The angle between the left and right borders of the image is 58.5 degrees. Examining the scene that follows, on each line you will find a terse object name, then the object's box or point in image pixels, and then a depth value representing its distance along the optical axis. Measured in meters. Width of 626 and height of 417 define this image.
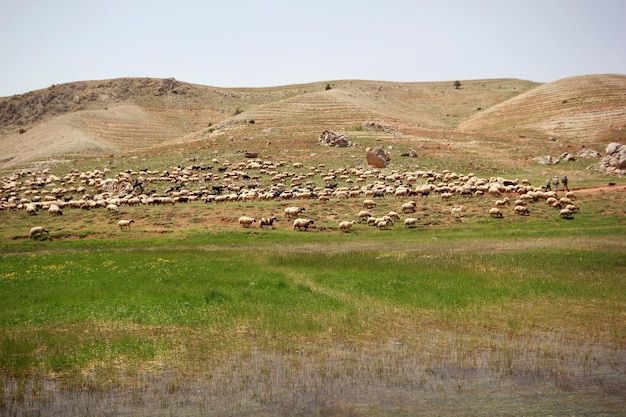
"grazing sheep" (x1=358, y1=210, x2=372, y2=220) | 41.96
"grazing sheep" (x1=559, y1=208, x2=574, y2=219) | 40.24
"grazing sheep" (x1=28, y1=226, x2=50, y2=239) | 38.84
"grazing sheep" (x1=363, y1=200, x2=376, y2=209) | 44.72
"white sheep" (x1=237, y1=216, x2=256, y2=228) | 40.47
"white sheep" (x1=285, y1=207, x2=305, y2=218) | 42.38
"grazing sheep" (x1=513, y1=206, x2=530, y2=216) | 41.41
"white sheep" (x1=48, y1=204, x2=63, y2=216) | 46.16
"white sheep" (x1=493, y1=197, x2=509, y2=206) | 43.28
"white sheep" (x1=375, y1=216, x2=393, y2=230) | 39.22
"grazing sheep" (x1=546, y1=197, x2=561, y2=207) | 42.97
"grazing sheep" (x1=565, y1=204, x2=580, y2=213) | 40.94
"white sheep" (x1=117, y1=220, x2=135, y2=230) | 40.91
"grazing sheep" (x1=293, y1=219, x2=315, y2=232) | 39.31
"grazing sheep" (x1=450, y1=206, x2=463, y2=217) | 41.50
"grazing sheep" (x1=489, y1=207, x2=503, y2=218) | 41.03
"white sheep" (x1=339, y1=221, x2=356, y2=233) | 38.84
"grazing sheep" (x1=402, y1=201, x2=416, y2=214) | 42.69
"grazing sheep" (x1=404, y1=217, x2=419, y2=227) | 39.50
